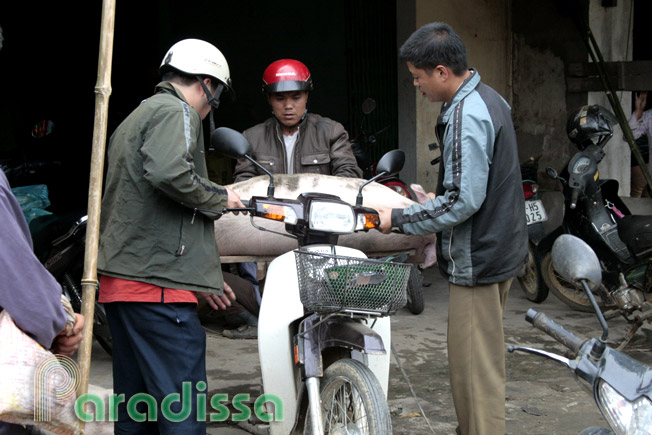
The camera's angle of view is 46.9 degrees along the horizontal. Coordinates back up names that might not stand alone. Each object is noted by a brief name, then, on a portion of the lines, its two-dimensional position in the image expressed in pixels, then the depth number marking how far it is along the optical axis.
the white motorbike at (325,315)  2.58
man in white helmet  2.69
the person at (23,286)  1.87
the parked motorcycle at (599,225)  5.45
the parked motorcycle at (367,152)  6.59
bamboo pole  2.57
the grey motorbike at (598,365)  1.99
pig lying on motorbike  3.61
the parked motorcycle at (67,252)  4.68
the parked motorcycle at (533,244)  6.44
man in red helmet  4.16
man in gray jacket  2.97
